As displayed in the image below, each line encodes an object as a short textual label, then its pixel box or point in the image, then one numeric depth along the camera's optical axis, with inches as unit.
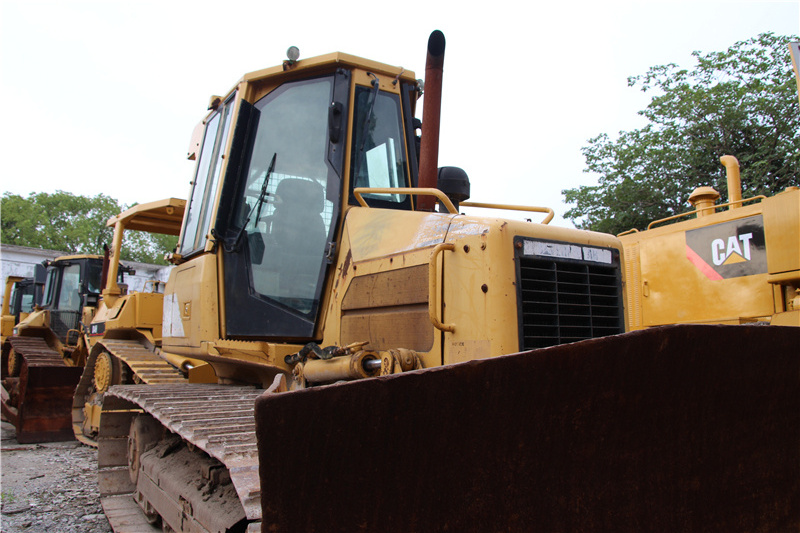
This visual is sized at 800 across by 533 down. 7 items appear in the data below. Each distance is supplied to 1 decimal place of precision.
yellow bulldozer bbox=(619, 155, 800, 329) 220.5
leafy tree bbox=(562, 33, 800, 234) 549.6
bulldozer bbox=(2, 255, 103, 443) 290.7
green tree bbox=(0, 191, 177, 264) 1685.5
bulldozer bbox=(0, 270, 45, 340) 466.0
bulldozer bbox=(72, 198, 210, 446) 188.9
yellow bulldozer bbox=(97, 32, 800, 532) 62.1
